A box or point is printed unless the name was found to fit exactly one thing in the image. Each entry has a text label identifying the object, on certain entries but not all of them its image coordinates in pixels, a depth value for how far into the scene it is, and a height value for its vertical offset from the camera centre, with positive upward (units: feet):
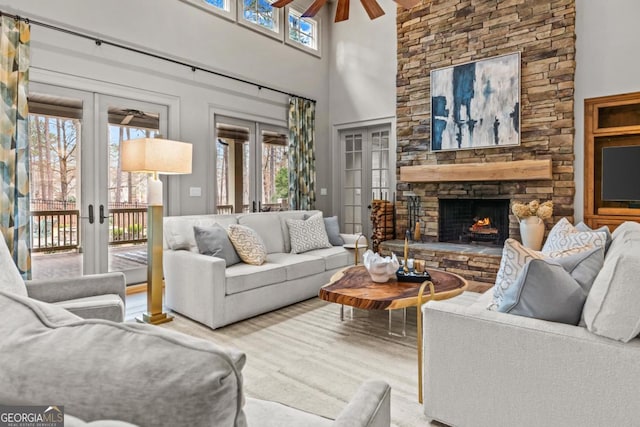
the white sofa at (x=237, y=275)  10.26 -2.10
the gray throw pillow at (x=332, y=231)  15.83 -1.09
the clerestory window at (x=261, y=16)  18.26 +9.44
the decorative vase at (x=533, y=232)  14.60 -1.02
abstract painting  15.94 +4.46
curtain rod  11.89 +5.78
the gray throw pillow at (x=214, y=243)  11.34 -1.14
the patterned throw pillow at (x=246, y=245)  11.81 -1.25
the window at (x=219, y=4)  16.74 +9.04
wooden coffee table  8.13 -2.01
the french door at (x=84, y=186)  12.52 +0.68
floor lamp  10.09 +0.65
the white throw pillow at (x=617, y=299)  4.34 -1.10
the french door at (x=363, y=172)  20.92 +1.88
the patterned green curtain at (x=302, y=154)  20.39 +2.80
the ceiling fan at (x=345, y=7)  10.88 +6.01
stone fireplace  14.89 +4.18
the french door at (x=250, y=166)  17.95 +1.95
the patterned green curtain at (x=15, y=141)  11.21 +1.91
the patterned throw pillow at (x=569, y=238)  7.24 -0.67
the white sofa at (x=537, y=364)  4.46 -2.08
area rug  6.82 -3.37
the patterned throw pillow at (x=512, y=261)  5.96 -0.88
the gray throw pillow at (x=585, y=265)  5.23 -0.85
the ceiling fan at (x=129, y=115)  14.34 +3.44
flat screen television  13.47 +1.15
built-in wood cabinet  14.06 +2.41
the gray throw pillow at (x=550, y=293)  4.97 -1.17
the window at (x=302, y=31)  20.64 +9.79
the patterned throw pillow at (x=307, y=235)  14.43 -1.14
